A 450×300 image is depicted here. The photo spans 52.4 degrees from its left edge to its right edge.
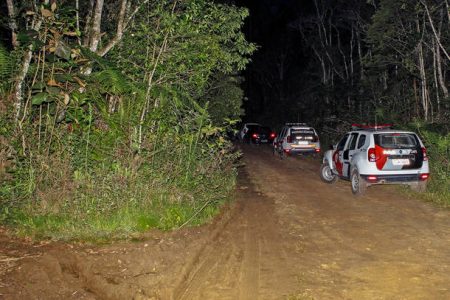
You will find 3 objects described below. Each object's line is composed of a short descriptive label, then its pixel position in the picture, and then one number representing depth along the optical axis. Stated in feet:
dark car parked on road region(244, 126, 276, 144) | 110.52
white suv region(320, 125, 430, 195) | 37.70
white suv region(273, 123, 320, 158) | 73.05
